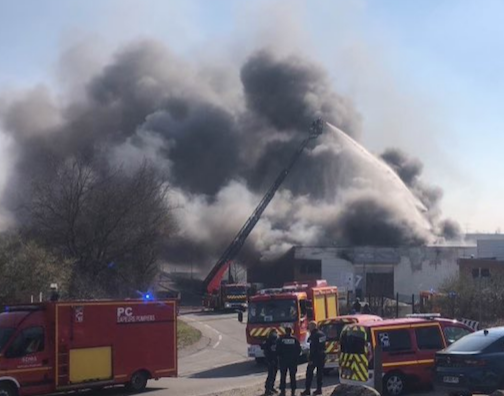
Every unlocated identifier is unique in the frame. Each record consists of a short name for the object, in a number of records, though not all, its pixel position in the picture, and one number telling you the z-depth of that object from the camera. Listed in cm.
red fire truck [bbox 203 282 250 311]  4791
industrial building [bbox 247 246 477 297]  5922
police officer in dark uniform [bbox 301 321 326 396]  1566
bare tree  3944
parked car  1284
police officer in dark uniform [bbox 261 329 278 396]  1592
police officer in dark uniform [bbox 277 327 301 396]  1567
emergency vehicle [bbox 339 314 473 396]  1477
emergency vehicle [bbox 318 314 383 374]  1892
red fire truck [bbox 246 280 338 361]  2342
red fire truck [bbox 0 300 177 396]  1593
